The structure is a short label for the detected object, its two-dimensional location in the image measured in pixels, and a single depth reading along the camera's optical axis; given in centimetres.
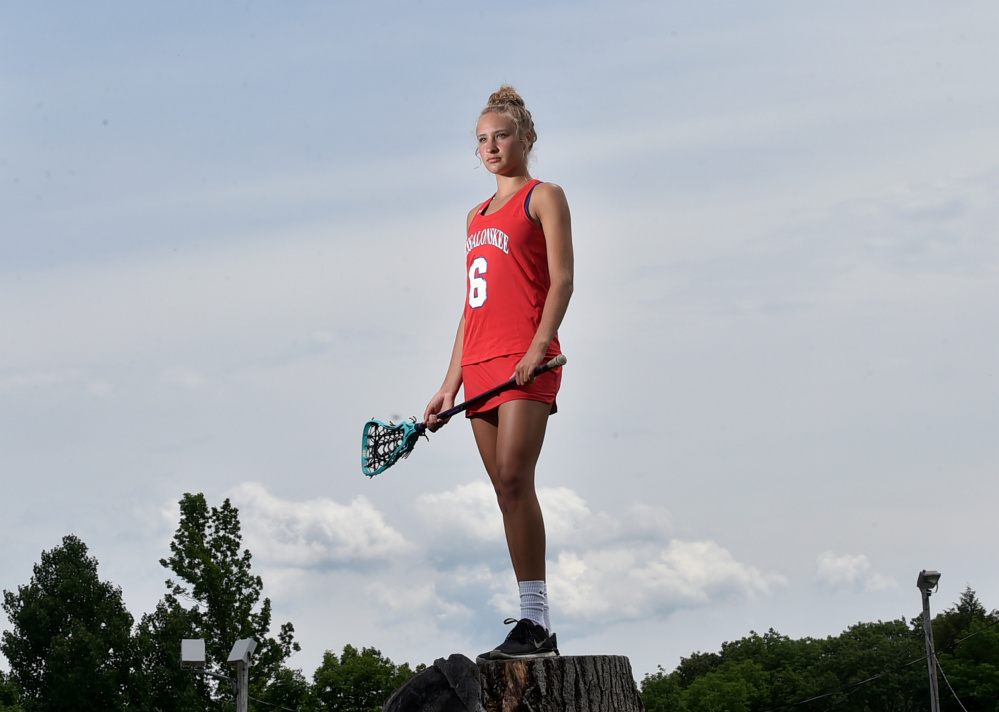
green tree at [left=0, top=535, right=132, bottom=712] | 4375
